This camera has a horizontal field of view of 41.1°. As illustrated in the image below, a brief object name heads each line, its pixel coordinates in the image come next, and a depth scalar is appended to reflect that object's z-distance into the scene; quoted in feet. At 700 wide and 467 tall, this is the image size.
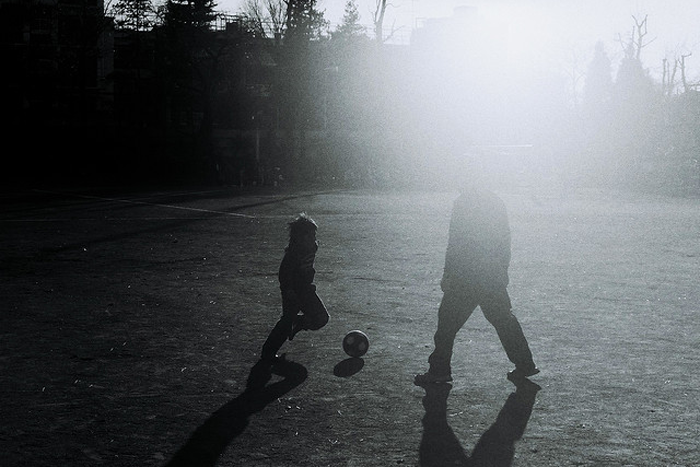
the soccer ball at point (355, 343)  26.68
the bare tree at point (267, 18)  182.09
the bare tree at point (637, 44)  235.01
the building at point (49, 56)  188.35
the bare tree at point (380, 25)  188.34
